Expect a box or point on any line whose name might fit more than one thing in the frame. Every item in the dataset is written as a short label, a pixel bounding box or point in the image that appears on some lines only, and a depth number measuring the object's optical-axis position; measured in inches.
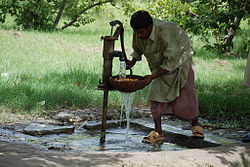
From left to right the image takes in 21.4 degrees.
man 276.7
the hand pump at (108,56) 265.2
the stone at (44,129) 291.3
